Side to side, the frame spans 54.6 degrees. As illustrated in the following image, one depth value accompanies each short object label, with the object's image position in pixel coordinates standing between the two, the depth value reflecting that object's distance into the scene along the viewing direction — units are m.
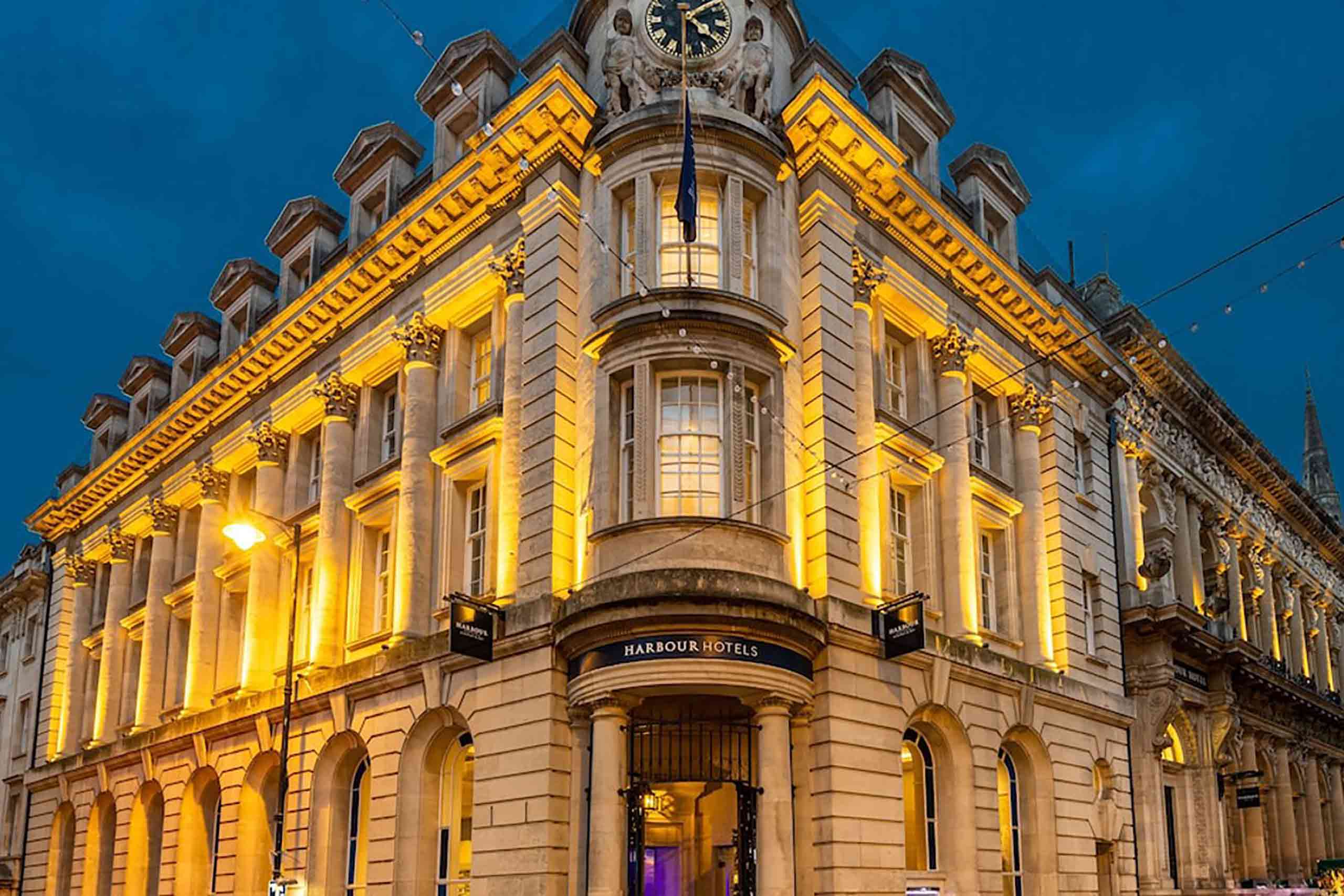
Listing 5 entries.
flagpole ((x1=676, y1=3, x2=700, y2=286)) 22.94
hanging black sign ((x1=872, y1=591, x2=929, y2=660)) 23.47
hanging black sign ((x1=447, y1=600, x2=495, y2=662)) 22.83
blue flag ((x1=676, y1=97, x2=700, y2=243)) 21.98
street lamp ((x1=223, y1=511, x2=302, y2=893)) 22.78
